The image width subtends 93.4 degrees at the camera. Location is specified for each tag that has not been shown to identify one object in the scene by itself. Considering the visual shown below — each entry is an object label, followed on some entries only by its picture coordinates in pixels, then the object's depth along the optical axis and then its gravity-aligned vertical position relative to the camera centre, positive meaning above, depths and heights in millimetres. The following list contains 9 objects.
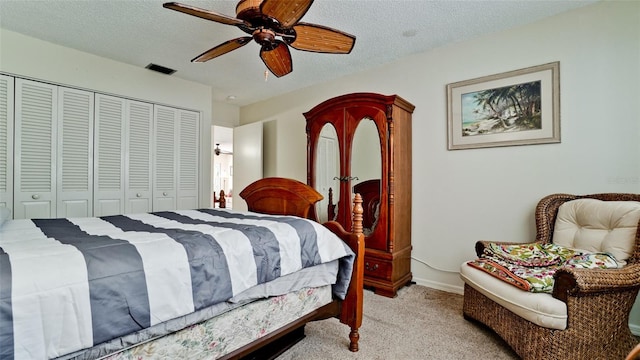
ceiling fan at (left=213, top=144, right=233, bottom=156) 8527 +1032
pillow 1623 -180
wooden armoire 2795 +118
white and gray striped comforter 835 -309
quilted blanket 1652 -489
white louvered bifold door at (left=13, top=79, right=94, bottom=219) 2867 +337
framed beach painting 2410 +655
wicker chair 1490 -694
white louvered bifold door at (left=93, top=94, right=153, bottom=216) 3318 +328
